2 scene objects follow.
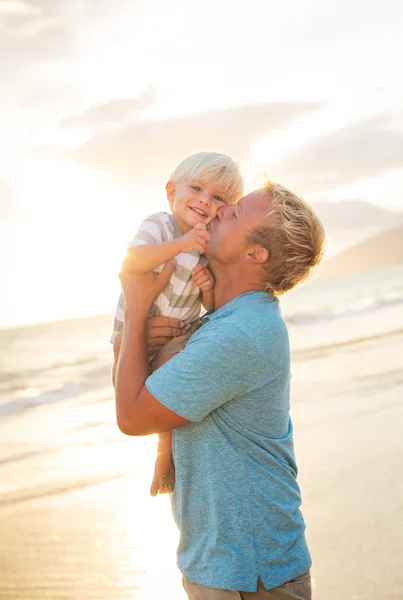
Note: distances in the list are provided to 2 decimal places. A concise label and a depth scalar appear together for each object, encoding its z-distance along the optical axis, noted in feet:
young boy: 9.06
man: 7.20
